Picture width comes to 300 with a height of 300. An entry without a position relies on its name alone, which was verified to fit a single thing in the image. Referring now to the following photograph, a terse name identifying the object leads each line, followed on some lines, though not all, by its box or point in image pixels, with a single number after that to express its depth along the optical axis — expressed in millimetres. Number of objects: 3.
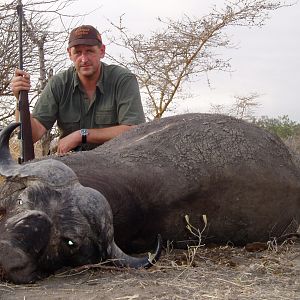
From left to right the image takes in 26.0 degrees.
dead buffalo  3137
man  6023
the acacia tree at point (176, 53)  14305
